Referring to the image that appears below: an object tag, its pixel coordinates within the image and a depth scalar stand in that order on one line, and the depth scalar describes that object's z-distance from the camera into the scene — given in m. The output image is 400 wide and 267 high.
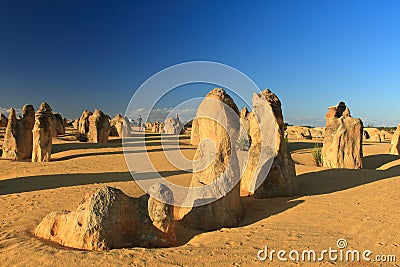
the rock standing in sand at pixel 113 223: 3.64
